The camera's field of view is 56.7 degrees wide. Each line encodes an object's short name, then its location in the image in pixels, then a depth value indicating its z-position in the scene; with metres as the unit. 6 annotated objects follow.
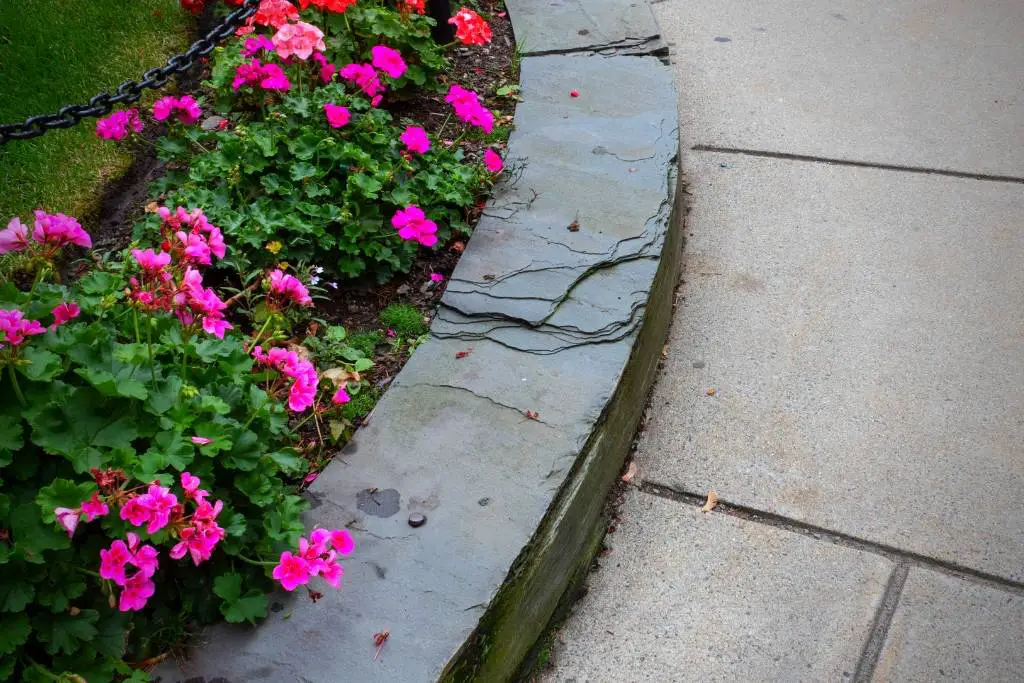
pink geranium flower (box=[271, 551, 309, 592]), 1.79
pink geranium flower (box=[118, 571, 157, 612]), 1.69
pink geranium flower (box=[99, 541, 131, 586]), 1.67
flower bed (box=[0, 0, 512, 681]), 1.71
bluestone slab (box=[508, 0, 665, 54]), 4.16
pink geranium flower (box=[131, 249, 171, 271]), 1.95
